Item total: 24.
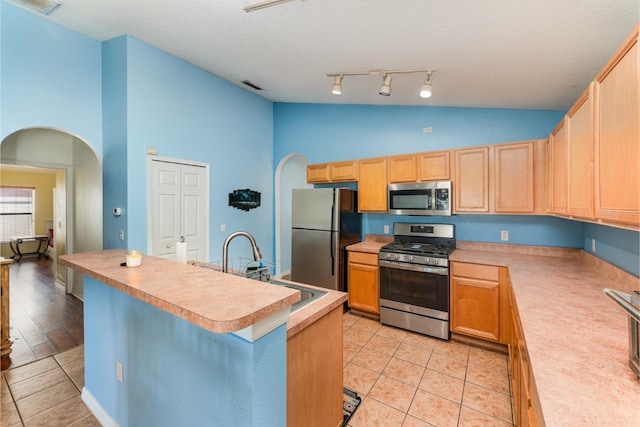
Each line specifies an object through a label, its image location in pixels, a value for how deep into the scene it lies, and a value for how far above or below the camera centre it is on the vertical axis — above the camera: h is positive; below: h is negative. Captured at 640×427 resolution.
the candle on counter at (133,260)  1.63 -0.29
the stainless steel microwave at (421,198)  3.19 +0.16
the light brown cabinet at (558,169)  2.00 +0.33
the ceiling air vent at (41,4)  2.52 +1.95
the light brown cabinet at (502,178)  2.78 +0.35
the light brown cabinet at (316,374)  1.39 -0.92
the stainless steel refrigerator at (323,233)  3.71 -0.32
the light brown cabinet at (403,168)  3.45 +0.55
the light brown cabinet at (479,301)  2.69 -0.93
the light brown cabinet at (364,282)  3.48 -0.92
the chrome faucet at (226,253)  1.69 -0.26
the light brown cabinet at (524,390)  1.02 -0.85
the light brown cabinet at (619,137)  1.04 +0.32
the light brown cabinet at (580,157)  1.50 +0.33
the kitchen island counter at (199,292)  0.93 -0.34
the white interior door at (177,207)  3.27 +0.05
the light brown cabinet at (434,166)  3.24 +0.55
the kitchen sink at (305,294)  1.58 -0.54
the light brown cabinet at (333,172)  3.99 +0.60
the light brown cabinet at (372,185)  3.69 +0.37
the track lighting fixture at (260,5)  1.95 +1.50
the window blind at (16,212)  7.59 -0.01
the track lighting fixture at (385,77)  2.44 +1.31
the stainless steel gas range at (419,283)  2.99 -0.82
